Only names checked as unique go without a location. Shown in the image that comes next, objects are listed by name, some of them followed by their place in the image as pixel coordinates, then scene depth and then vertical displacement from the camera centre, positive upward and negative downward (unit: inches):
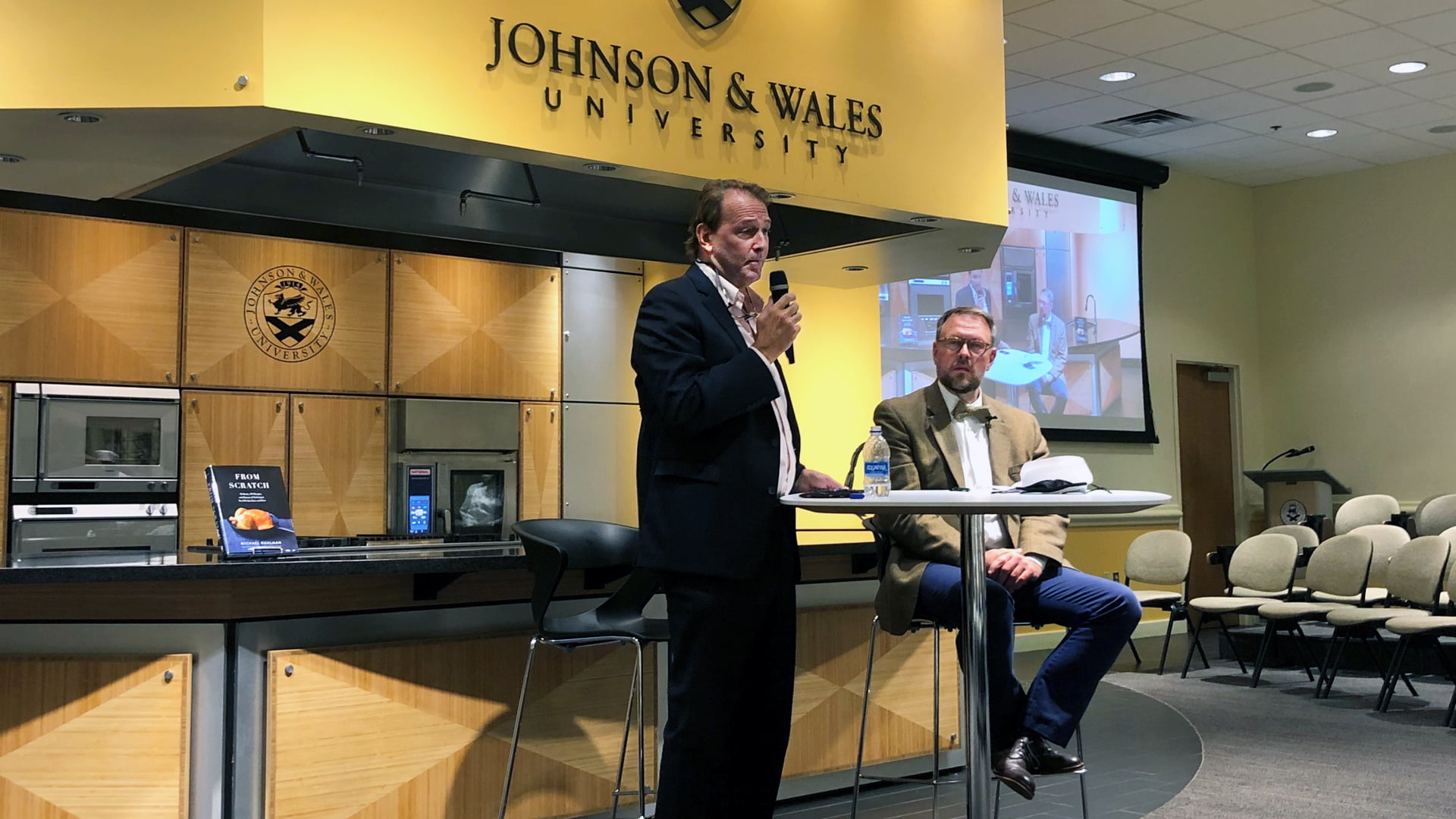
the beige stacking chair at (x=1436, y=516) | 358.3 -15.6
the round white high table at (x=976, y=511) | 89.4 -3.5
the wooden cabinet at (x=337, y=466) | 237.8 +0.4
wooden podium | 403.2 -10.2
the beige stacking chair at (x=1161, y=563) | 314.8 -25.4
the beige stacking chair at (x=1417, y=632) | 240.5 -32.7
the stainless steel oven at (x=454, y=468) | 249.1 -0.2
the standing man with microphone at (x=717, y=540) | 100.0 -6.0
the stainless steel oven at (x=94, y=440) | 213.2 +5.1
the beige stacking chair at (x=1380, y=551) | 301.4 -21.8
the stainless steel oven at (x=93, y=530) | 211.6 -10.4
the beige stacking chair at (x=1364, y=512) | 376.5 -14.9
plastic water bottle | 106.7 -0.1
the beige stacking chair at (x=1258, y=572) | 295.6 -25.9
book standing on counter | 139.2 -4.9
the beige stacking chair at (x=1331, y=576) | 278.2 -25.5
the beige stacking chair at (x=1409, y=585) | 253.9 -25.0
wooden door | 430.3 -0.2
